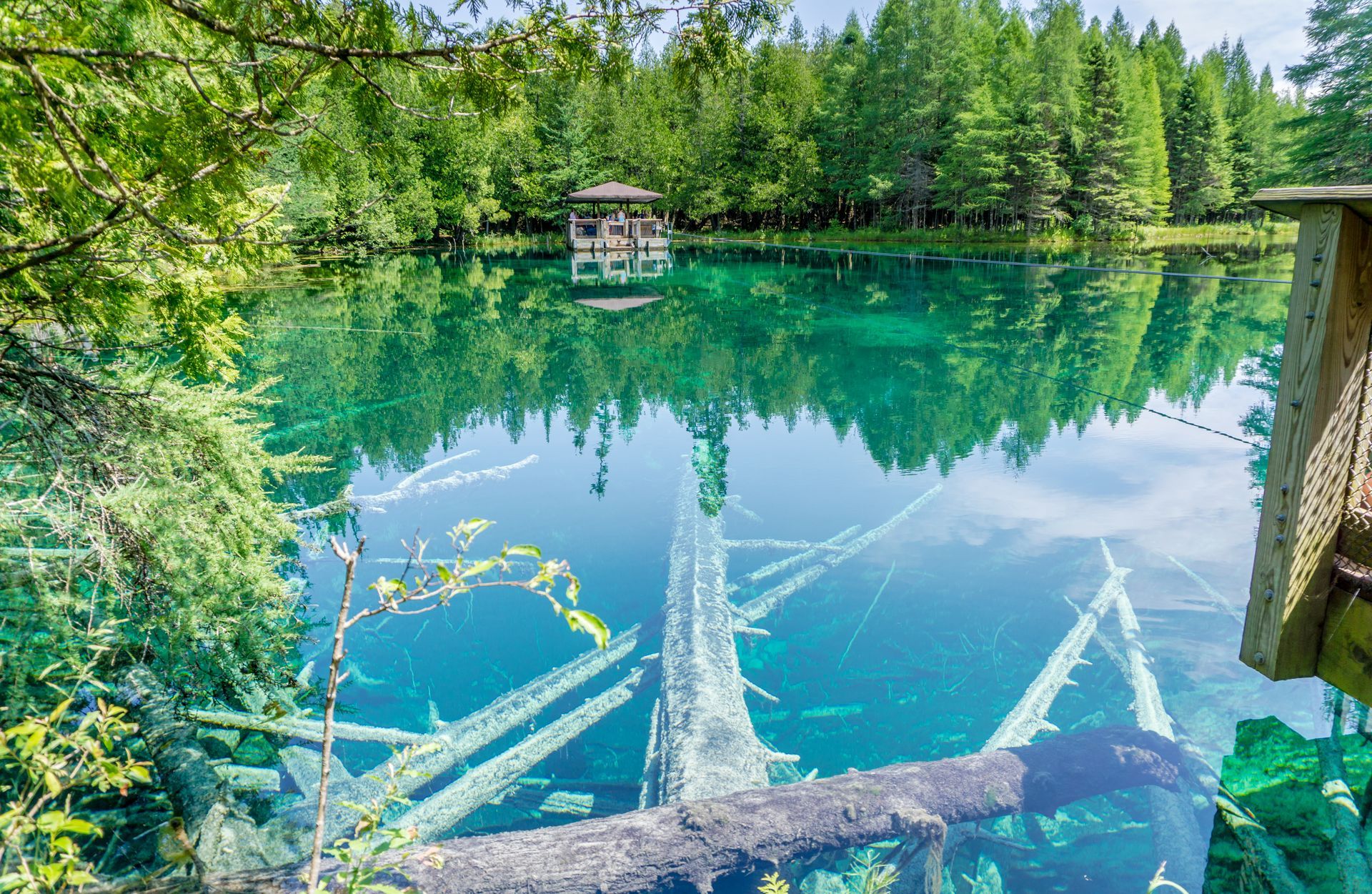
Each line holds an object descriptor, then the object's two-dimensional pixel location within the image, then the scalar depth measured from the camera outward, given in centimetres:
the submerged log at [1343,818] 249
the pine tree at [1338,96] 1688
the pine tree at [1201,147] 3650
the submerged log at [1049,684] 409
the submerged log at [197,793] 272
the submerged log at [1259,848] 273
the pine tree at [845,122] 3888
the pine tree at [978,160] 3161
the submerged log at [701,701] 353
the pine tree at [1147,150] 3188
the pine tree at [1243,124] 3925
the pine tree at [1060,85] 3138
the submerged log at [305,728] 372
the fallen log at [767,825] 270
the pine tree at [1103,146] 3111
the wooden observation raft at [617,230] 3081
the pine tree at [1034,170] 3119
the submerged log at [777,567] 574
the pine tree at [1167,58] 4262
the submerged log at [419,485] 713
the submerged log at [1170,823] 320
